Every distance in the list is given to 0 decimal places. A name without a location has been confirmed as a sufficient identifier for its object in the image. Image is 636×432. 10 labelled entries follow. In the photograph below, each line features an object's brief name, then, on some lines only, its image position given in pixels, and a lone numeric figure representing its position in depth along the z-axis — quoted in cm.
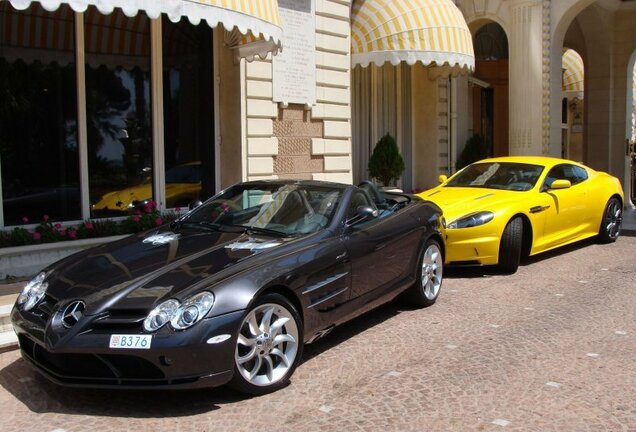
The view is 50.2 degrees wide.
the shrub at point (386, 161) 1417
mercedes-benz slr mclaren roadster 406
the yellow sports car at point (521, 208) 823
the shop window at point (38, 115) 856
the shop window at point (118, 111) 944
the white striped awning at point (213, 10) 663
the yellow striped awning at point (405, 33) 1256
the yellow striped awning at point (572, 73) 2150
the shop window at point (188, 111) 1031
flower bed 815
